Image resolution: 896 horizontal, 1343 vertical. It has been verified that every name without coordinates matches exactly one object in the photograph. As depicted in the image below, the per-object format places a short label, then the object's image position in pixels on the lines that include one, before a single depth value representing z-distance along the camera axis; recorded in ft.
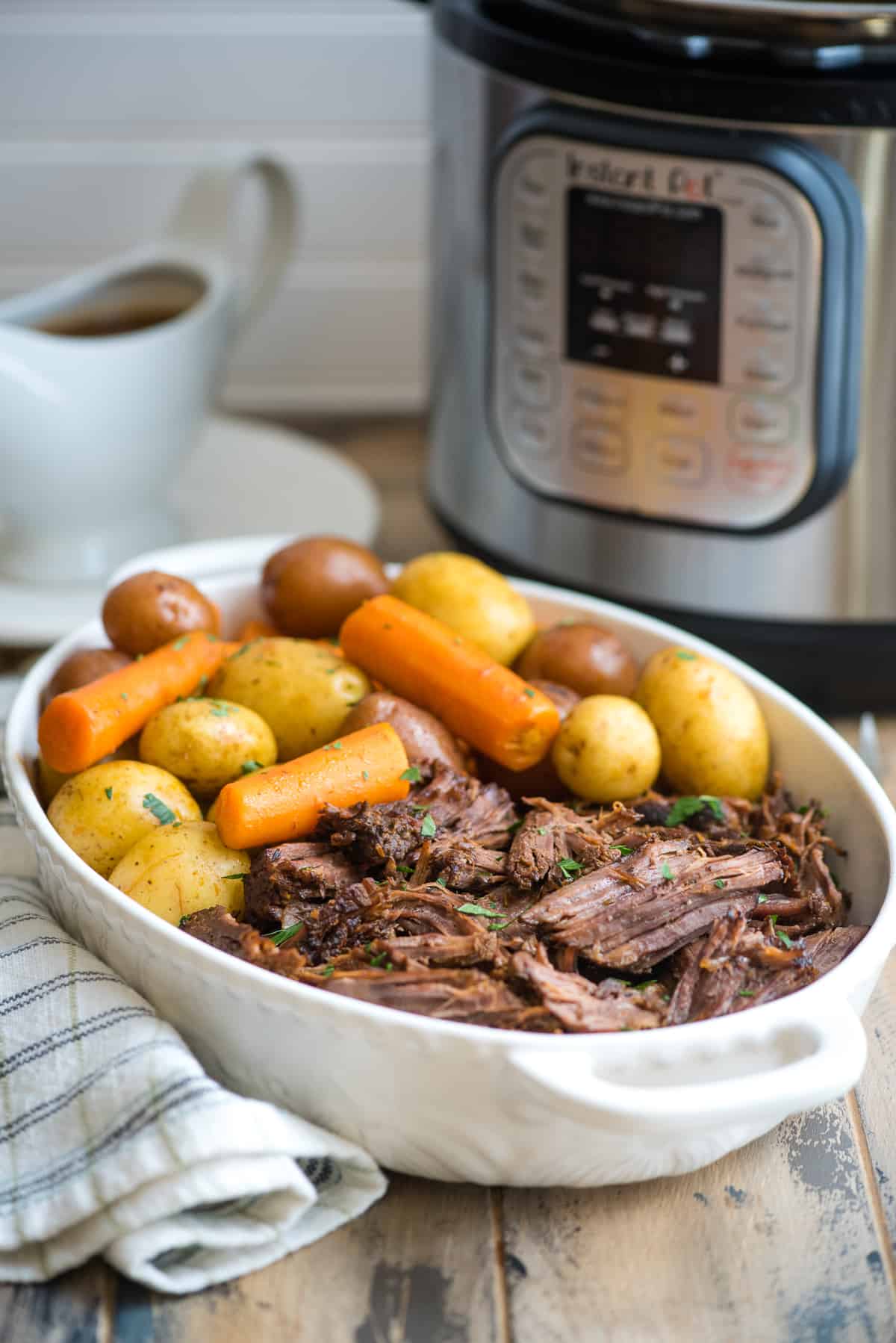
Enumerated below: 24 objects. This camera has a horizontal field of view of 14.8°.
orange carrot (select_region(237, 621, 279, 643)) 3.92
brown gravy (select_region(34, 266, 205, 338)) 4.33
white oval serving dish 3.24
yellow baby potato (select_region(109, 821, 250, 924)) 3.48
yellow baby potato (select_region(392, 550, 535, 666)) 3.84
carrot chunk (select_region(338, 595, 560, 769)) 3.69
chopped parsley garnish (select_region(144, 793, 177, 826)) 3.58
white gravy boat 4.17
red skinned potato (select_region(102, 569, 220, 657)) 3.77
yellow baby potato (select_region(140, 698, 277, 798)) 3.64
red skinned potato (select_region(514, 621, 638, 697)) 3.79
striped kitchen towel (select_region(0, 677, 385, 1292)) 3.31
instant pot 3.77
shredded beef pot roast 3.35
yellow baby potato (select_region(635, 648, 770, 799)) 3.70
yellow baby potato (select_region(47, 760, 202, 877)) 3.57
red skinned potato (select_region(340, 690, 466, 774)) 3.66
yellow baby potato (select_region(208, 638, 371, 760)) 3.73
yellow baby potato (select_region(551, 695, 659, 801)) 3.66
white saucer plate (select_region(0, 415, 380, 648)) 4.26
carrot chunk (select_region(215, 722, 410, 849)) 3.52
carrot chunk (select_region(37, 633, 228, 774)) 3.63
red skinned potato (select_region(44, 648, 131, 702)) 3.74
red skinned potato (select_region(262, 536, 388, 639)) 3.86
